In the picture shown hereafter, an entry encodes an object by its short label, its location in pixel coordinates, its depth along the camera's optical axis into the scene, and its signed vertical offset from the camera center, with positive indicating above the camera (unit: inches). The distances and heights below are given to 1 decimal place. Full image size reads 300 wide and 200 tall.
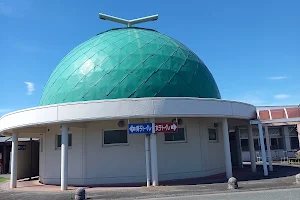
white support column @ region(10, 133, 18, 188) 649.6 -37.9
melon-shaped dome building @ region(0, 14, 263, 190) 552.4 +55.4
